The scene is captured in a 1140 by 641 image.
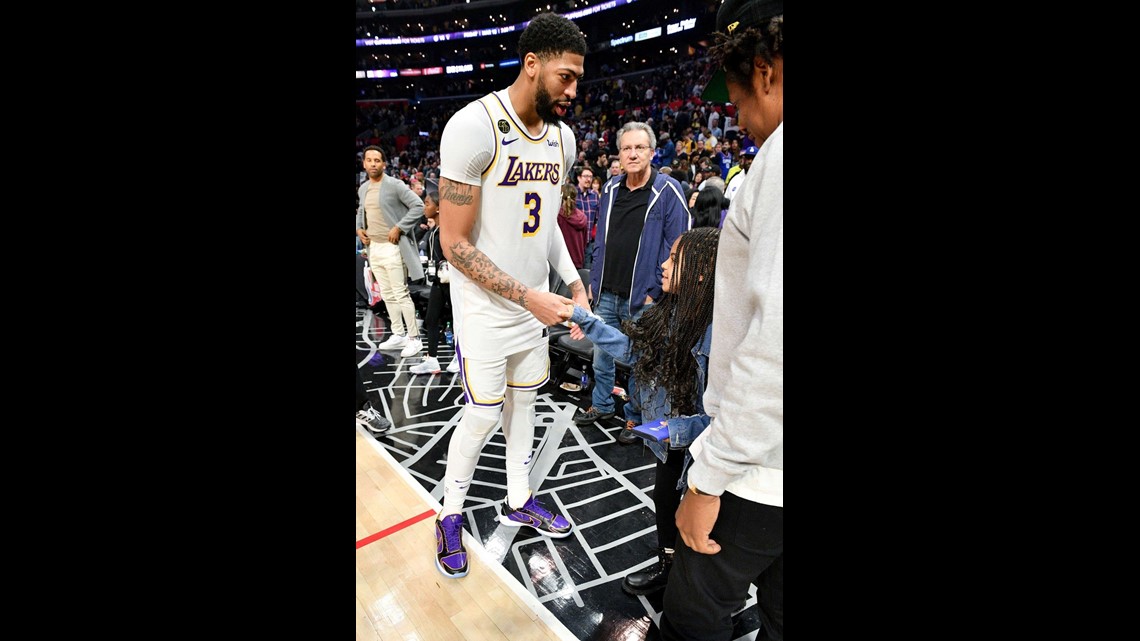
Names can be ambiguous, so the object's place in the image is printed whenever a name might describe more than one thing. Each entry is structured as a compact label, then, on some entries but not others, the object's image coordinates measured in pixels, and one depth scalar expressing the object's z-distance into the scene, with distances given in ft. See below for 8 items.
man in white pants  15.26
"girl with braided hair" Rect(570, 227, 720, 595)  4.98
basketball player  6.20
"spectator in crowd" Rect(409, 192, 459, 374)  14.93
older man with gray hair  11.18
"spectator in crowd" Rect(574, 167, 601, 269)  18.26
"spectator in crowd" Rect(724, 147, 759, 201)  15.87
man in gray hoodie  2.91
